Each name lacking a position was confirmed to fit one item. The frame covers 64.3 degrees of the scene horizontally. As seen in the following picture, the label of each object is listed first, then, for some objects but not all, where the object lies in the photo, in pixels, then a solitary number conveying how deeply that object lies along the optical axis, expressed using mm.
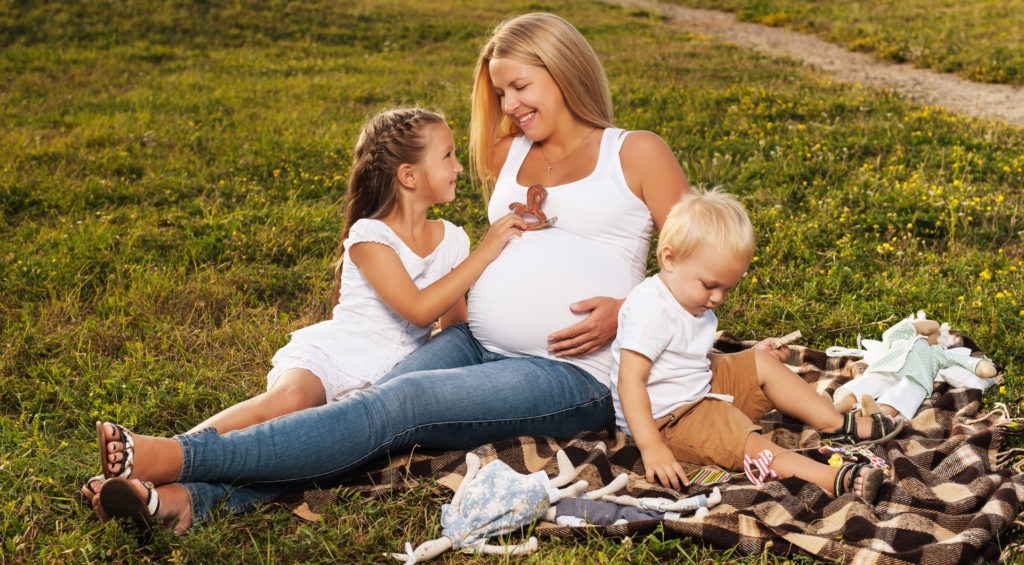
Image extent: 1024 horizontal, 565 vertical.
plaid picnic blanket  2240
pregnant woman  2385
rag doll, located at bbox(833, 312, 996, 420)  3094
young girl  3025
